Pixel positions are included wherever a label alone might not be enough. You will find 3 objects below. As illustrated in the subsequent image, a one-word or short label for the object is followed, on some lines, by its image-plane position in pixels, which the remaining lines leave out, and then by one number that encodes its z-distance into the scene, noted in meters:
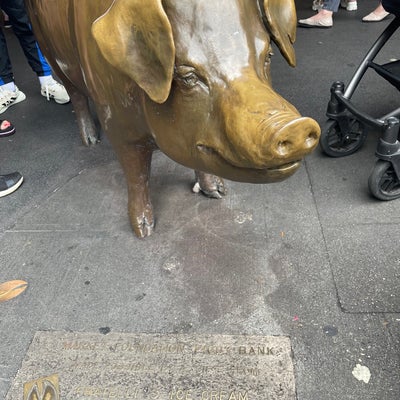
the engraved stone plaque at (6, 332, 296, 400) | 1.63
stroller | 2.33
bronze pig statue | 1.24
